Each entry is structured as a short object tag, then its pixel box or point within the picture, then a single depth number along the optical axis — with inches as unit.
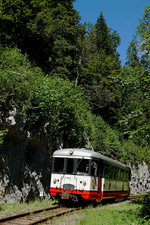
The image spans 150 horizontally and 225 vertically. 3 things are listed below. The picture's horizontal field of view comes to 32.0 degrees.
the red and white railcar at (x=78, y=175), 501.0
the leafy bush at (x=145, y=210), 377.6
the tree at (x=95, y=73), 1159.0
